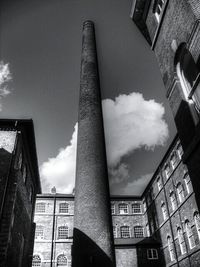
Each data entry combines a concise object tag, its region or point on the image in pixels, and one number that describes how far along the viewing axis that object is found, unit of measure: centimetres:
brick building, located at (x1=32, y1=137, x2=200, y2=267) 1842
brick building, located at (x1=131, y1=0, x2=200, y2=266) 542
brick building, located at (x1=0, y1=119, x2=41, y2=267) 1020
